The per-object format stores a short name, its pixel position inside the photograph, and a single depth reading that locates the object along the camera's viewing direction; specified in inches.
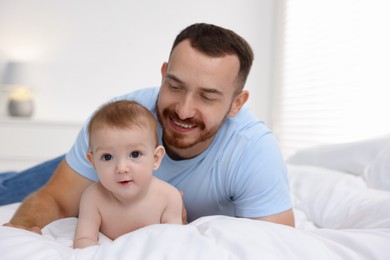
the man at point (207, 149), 51.4
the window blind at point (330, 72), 106.1
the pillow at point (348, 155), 74.2
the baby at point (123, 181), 41.0
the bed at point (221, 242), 27.5
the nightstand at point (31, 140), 137.6
